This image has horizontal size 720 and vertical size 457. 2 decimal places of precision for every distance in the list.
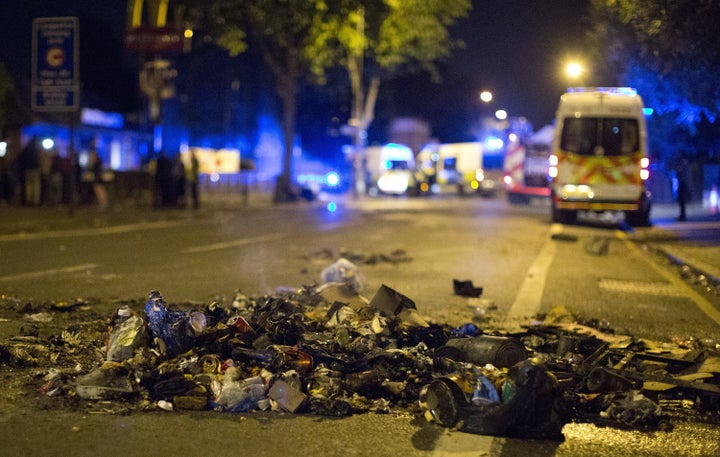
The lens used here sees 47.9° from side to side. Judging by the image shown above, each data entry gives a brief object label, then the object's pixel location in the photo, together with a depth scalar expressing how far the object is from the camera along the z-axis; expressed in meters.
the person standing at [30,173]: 25.25
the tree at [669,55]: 14.54
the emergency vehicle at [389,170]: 47.53
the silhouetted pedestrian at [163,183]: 26.73
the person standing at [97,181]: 26.16
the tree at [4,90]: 28.91
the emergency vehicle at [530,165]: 34.94
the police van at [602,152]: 21.64
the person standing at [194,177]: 27.50
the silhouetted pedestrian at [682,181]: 24.19
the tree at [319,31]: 31.72
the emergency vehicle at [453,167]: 52.00
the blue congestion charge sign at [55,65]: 20.00
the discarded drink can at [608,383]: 5.64
